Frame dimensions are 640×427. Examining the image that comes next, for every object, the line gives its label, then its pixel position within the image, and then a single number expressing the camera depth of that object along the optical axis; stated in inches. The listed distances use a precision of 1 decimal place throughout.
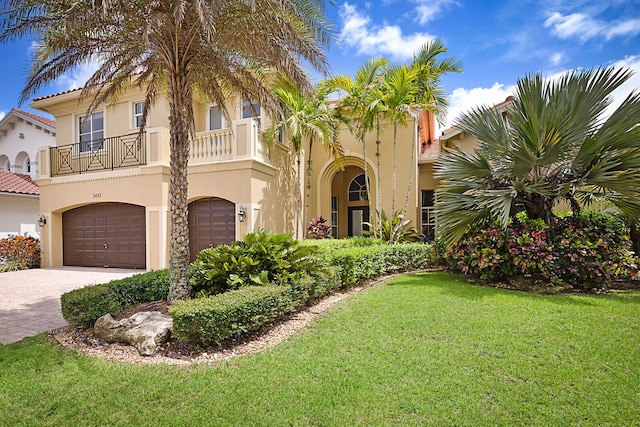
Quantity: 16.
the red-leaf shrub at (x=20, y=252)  553.9
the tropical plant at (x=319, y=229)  560.4
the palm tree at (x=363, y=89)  490.3
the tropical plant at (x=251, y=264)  238.2
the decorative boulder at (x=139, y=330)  186.4
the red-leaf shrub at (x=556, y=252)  300.4
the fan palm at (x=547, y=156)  284.4
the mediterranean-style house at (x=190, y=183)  475.2
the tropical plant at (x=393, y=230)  514.5
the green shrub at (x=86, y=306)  213.8
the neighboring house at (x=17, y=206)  632.4
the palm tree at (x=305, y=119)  474.0
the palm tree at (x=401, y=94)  470.0
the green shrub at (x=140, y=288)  257.1
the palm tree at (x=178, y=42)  221.6
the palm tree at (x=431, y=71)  502.3
